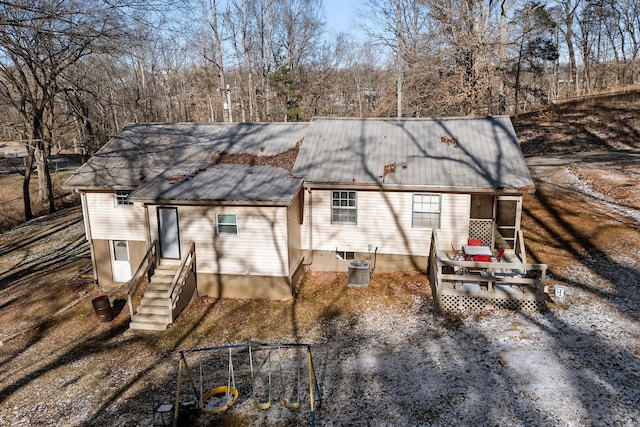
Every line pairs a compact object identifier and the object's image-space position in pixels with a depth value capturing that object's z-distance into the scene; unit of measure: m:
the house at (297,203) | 13.97
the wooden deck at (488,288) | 11.61
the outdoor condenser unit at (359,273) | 14.31
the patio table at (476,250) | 12.96
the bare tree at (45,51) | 11.65
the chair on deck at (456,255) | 13.38
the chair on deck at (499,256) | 13.27
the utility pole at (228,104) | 31.08
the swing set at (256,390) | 8.54
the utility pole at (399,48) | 28.89
